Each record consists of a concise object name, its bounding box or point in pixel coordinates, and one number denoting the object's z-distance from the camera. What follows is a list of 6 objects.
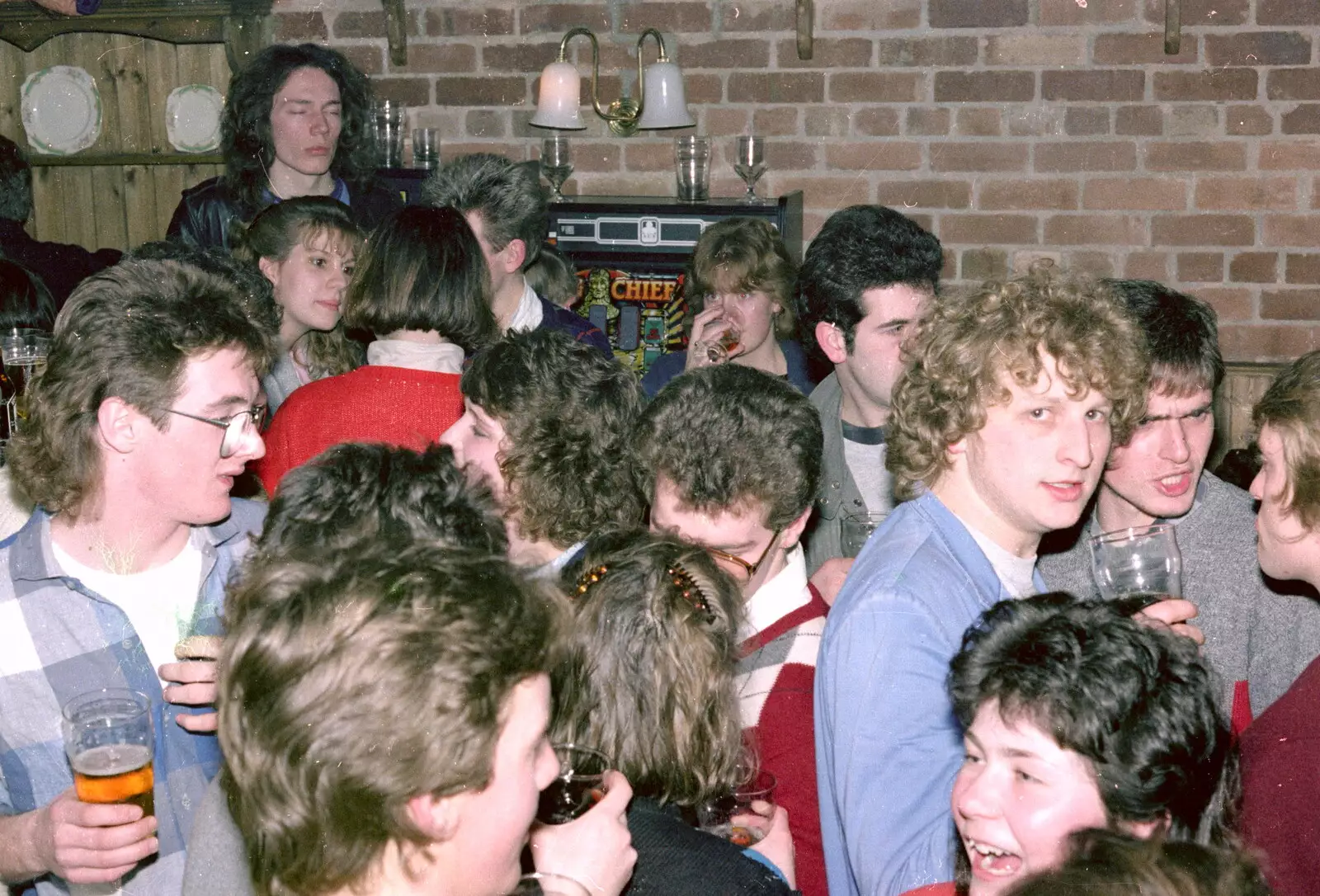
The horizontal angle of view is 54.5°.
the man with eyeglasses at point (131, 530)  1.75
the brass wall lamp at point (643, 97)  4.85
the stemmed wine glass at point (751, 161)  4.83
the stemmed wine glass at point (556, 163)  4.89
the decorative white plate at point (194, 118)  5.46
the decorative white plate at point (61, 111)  5.57
